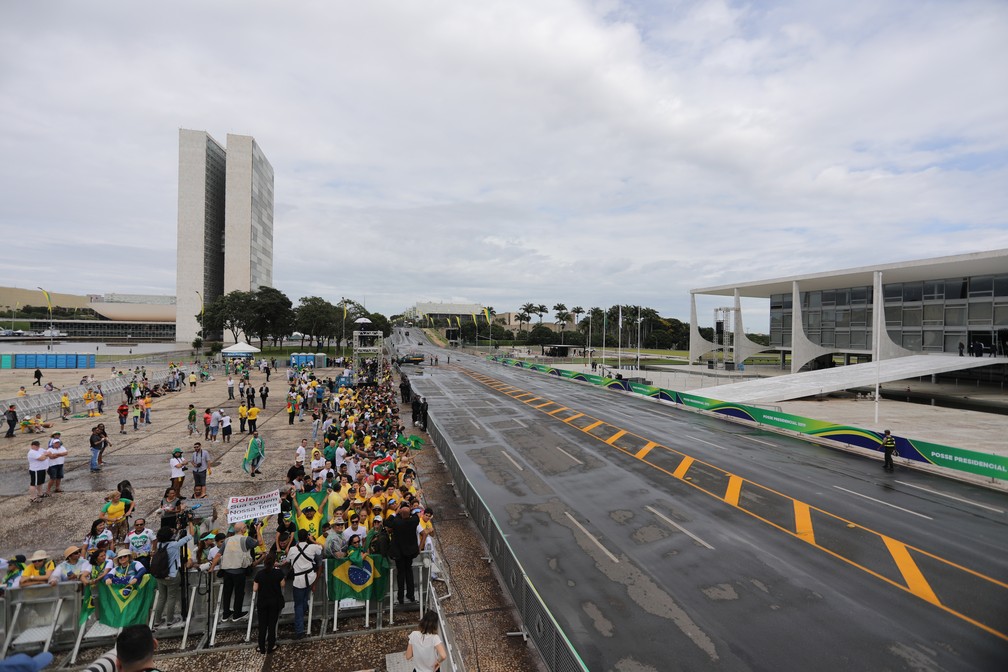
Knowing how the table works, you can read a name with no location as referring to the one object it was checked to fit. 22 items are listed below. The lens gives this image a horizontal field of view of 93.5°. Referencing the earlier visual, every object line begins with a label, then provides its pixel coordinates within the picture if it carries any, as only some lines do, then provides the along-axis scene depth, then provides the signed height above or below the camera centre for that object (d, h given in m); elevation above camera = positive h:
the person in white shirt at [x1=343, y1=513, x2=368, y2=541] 8.41 -3.44
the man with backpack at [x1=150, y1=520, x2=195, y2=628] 7.38 -3.74
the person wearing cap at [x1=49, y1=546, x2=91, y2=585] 7.00 -3.52
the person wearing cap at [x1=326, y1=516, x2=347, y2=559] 7.91 -3.45
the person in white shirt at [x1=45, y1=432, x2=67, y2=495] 13.38 -3.60
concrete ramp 34.81 -3.18
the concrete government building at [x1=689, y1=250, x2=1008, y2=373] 40.31 +3.03
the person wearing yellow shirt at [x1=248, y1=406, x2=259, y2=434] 20.78 -3.48
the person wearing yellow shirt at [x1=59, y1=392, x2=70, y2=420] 24.95 -3.72
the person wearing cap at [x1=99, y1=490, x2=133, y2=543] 9.50 -3.60
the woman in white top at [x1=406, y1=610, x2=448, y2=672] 5.19 -3.39
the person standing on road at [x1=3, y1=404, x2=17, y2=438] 20.74 -3.63
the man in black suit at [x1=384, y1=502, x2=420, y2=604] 8.02 -3.51
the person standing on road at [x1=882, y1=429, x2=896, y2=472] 18.56 -4.28
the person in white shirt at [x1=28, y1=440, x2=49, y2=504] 12.84 -3.60
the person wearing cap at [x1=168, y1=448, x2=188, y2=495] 12.75 -3.46
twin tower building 114.56 +29.04
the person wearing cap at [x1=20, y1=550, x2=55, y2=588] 7.01 -3.56
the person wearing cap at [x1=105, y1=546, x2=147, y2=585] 6.98 -3.48
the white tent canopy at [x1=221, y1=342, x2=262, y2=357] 47.24 -1.32
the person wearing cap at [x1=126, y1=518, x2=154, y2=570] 7.96 -3.45
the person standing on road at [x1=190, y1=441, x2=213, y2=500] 13.38 -3.77
